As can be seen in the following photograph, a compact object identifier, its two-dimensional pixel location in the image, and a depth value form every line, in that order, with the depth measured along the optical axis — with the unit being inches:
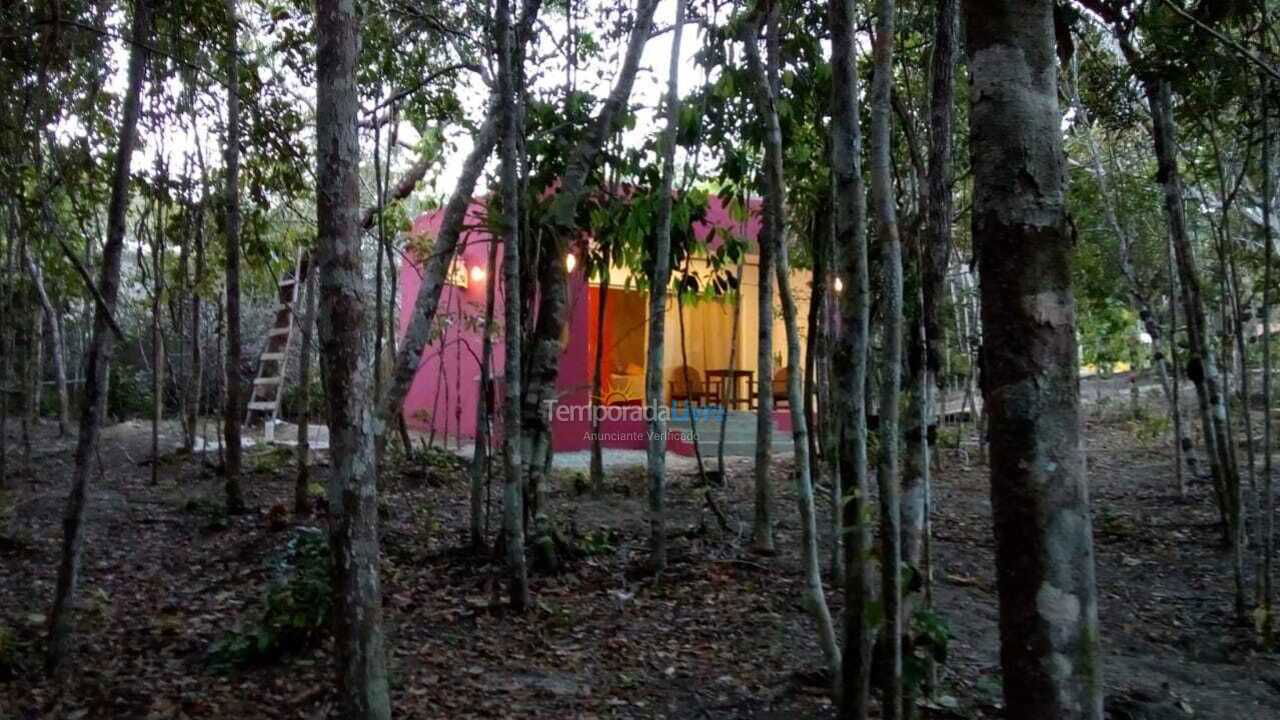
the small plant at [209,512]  295.9
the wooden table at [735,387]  570.0
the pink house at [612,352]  557.6
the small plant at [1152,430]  595.2
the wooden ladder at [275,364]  520.4
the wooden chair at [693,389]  601.0
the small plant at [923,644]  142.0
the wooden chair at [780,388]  617.7
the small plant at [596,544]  271.0
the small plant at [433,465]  405.1
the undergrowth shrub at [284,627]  189.0
